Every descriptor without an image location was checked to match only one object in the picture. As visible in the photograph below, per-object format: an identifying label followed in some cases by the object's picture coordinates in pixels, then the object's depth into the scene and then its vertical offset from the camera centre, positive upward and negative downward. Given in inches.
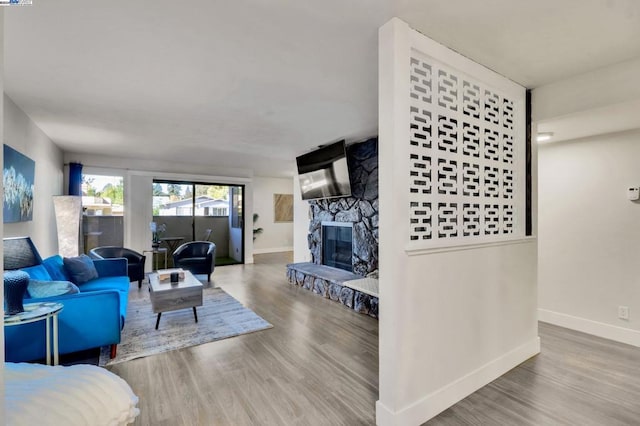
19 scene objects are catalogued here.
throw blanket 42.4 -27.7
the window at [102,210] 227.9 +4.1
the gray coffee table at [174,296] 126.9 -35.0
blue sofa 87.9 -33.3
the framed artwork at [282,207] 366.9 +8.7
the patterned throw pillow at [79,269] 132.0 -24.2
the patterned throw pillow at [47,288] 92.7 -23.2
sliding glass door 263.4 -0.1
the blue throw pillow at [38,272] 106.0 -20.7
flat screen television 187.6 +28.3
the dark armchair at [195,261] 211.0 -32.4
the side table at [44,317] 76.5 -26.4
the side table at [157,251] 245.6 -30.0
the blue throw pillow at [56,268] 121.0 -21.9
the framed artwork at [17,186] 112.1 +12.2
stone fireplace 159.6 -20.1
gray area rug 110.9 -48.6
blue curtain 214.2 +26.0
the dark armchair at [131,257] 188.7 -26.7
